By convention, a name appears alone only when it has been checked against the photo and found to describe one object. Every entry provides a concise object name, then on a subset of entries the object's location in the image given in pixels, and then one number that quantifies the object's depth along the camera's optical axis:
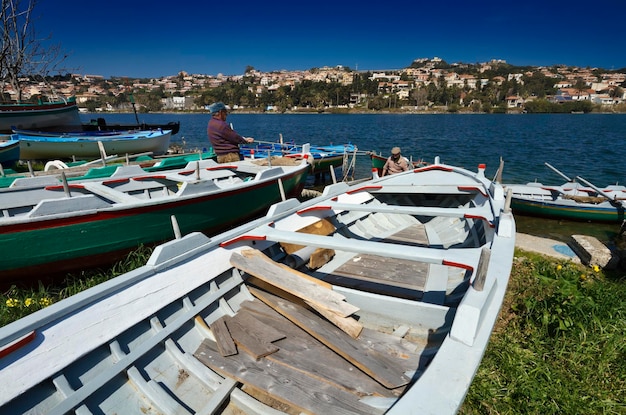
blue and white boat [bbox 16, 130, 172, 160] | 15.38
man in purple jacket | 8.59
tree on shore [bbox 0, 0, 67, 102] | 21.14
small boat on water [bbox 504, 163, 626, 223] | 11.41
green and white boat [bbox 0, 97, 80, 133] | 18.80
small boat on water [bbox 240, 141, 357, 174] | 17.17
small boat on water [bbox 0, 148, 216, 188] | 7.31
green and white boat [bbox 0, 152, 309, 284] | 4.95
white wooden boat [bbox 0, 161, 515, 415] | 2.18
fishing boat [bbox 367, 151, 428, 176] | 17.09
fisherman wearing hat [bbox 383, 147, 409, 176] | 10.80
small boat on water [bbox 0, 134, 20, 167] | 12.76
